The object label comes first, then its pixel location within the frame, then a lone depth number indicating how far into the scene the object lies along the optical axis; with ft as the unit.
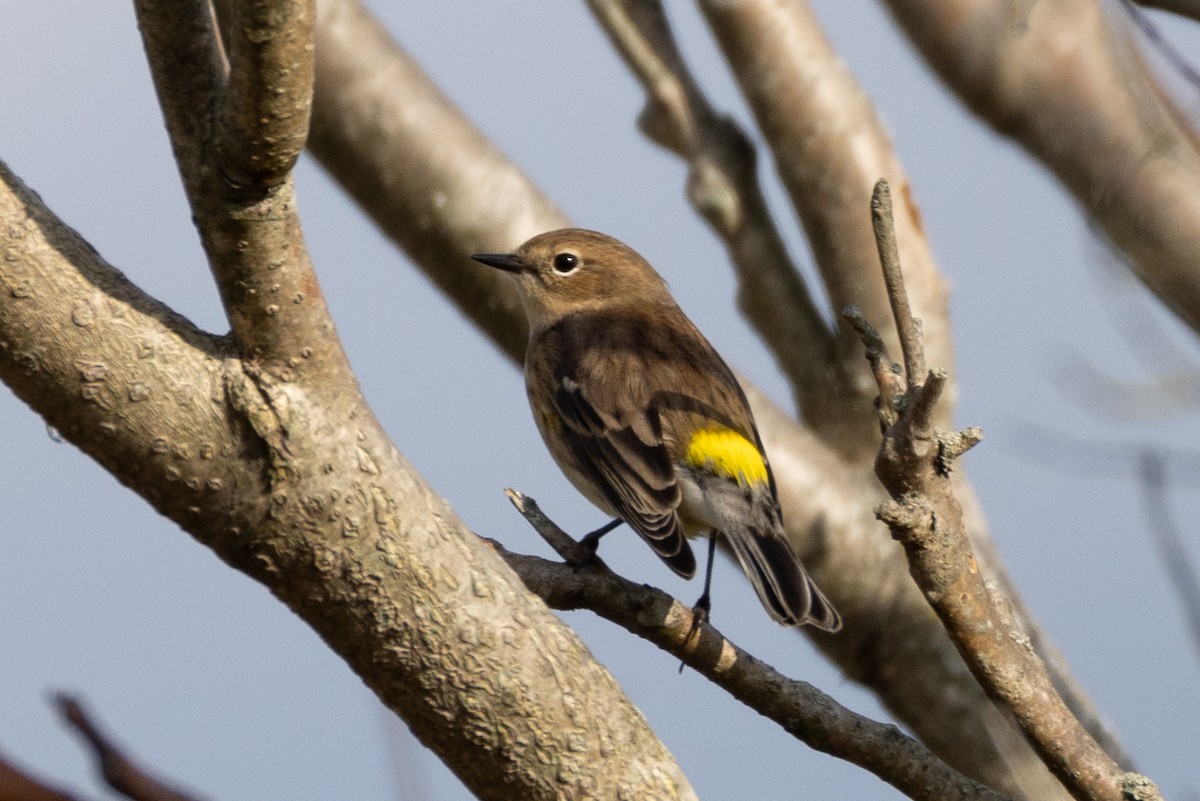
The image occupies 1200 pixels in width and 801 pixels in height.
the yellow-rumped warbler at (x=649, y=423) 31.14
